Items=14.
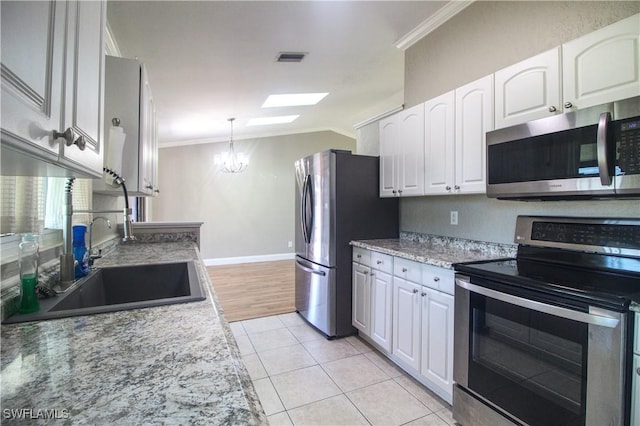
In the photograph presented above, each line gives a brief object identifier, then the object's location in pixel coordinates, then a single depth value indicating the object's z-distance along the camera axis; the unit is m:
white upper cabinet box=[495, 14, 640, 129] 1.35
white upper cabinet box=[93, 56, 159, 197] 1.79
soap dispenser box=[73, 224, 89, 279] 1.39
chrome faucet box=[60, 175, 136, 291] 1.23
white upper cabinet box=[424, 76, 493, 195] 1.98
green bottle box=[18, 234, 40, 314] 0.97
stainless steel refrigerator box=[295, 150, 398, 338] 2.87
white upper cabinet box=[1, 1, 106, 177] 0.51
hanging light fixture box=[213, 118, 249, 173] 5.82
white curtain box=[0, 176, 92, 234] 1.03
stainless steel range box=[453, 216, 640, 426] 1.14
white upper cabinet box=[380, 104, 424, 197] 2.48
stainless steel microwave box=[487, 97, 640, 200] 1.26
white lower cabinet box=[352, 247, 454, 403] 1.89
